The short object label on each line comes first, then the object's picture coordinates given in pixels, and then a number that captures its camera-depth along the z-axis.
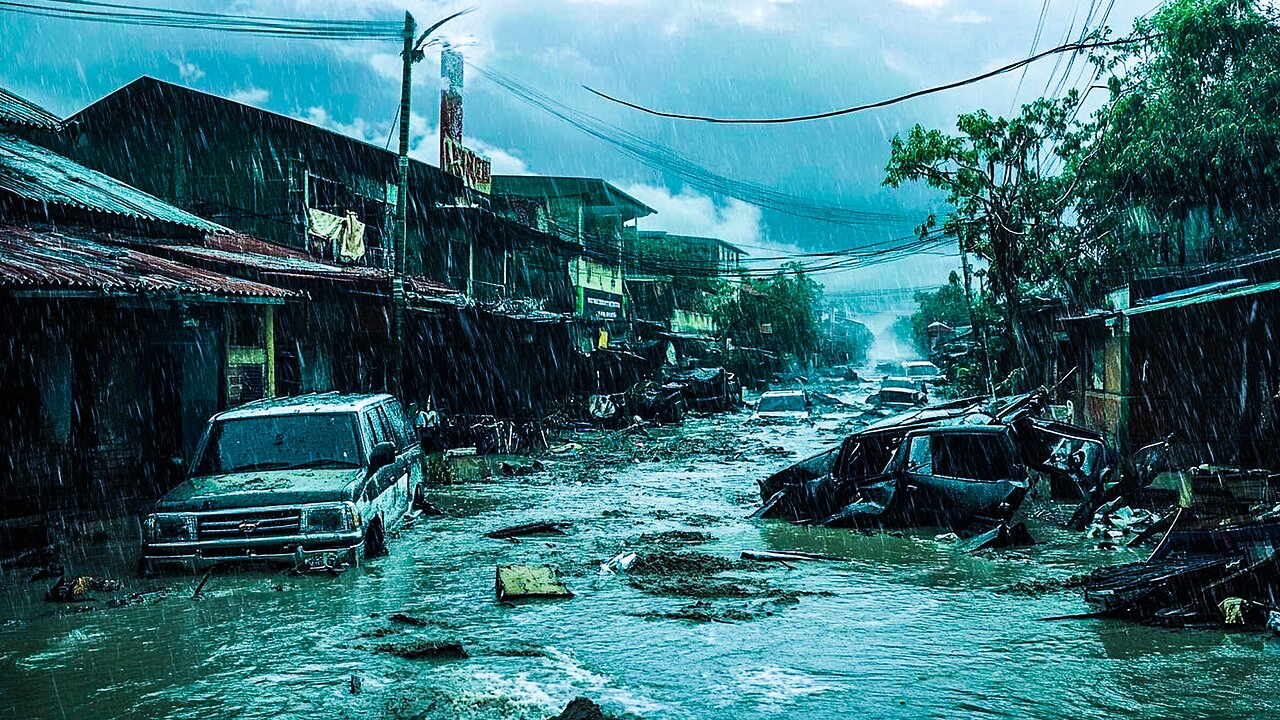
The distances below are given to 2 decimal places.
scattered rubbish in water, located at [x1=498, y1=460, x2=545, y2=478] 19.41
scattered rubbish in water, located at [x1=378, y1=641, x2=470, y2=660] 6.64
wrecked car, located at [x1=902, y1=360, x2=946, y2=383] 55.31
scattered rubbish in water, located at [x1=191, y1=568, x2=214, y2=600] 8.48
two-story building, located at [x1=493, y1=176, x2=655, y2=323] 43.25
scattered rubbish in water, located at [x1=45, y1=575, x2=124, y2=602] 8.60
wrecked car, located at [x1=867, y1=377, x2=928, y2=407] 38.22
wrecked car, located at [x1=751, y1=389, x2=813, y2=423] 37.78
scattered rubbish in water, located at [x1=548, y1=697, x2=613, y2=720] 5.22
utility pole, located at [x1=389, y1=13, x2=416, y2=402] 19.00
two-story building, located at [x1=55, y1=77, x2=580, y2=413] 20.98
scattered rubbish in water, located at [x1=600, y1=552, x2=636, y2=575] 9.91
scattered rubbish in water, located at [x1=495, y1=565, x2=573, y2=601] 8.62
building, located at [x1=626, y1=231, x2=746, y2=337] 53.88
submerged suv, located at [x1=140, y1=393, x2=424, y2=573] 8.98
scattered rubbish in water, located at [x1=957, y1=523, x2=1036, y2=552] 10.79
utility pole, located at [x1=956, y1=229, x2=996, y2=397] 33.50
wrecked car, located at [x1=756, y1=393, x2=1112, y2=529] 11.64
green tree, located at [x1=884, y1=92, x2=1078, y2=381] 24.66
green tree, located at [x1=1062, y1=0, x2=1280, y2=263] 18.42
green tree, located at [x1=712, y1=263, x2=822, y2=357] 65.75
